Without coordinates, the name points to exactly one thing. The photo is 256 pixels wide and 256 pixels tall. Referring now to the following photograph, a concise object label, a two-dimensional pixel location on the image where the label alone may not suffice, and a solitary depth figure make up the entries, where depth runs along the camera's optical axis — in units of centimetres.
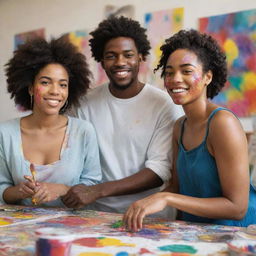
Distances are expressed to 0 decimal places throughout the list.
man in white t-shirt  180
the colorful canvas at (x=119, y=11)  294
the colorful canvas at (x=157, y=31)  273
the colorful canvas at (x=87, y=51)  310
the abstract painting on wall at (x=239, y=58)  238
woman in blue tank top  131
